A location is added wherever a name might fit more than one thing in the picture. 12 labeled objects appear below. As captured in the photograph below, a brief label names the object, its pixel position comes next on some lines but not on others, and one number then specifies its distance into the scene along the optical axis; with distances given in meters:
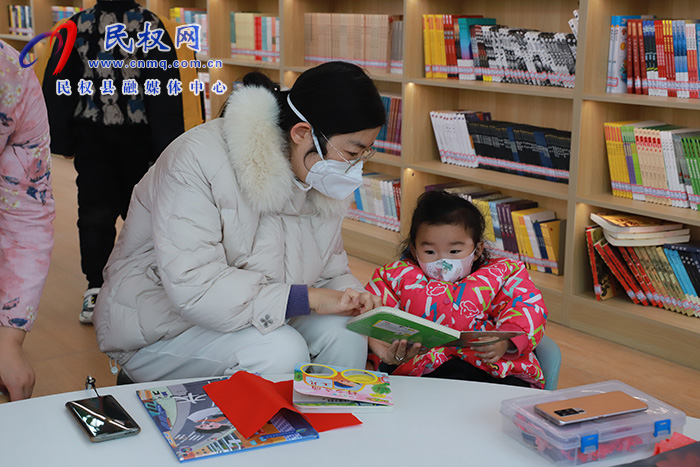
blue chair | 1.82
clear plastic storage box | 1.16
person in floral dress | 1.29
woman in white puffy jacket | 1.70
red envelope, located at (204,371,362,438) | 1.25
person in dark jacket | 2.97
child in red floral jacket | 1.85
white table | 1.15
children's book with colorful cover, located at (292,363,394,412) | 1.34
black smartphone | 1.20
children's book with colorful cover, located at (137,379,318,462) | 1.18
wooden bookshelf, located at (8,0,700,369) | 2.82
